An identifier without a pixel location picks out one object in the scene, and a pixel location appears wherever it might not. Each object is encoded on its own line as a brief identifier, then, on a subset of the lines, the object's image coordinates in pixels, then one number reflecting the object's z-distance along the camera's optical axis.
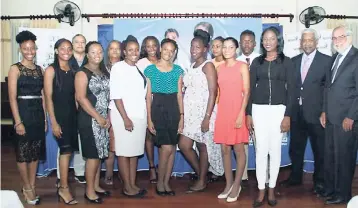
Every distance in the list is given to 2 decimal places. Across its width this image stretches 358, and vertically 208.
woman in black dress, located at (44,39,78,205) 3.66
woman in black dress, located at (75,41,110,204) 3.62
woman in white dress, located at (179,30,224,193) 3.99
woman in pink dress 3.77
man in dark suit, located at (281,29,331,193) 4.15
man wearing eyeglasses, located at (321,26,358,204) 3.66
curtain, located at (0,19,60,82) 7.40
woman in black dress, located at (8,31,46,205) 3.61
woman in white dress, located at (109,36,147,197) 3.78
